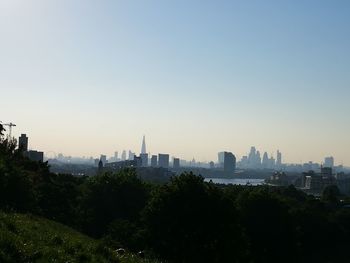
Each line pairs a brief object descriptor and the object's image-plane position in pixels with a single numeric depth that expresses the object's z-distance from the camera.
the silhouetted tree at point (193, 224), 32.12
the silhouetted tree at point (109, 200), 48.78
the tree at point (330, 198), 109.88
